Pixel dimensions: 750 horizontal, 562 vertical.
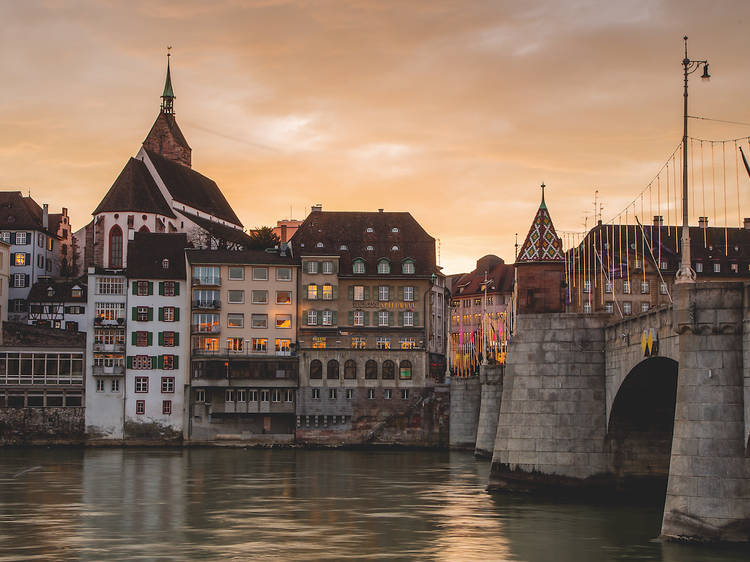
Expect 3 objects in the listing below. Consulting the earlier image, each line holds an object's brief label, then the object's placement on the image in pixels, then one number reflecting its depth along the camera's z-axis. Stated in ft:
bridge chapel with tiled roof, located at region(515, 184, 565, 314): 195.83
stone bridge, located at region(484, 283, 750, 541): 153.79
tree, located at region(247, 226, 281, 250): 446.19
